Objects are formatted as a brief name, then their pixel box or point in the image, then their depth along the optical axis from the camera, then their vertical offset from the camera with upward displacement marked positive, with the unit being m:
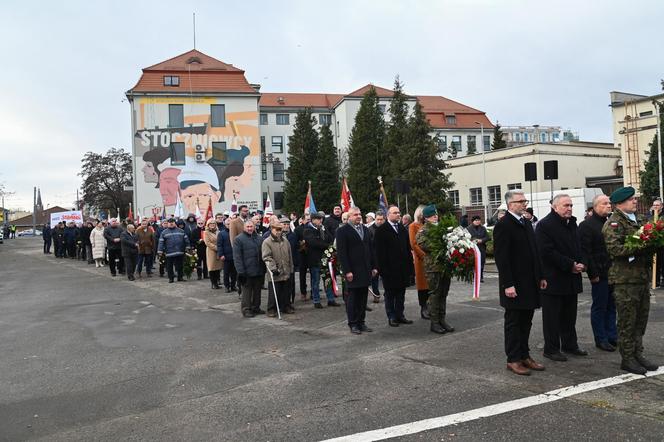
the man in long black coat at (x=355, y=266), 9.25 -0.64
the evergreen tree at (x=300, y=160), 62.22 +7.43
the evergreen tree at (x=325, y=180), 60.81 +5.00
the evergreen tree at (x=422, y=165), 42.50 +4.43
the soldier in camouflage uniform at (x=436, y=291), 8.76 -1.02
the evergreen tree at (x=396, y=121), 49.50 +9.02
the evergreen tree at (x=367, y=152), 55.75 +7.23
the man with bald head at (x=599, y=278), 7.43 -0.76
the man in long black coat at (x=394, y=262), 9.51 -0.60
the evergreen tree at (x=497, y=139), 79.84 +11.55
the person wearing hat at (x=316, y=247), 12.18 -0.42
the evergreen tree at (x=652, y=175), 34.91 +2.60
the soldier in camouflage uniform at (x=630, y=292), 6.27 -0.81
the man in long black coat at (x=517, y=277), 6.52 -0.63
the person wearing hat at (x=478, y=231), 14.83 -0.20
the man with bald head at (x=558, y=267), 6.96 -0.55
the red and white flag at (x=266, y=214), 14.01 +0.38
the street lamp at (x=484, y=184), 52.15 +3.54
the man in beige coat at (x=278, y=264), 10.91 -0.67
